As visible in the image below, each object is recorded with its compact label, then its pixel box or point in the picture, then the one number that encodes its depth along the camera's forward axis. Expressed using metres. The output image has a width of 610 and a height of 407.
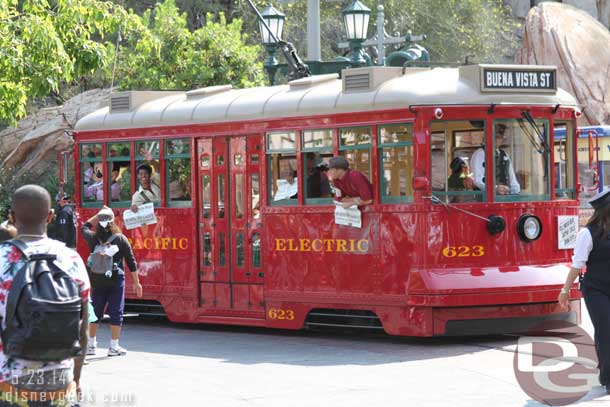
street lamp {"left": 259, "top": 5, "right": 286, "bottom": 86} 21.81
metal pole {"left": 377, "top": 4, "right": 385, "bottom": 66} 23.89
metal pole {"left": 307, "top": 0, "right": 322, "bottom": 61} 20.95
